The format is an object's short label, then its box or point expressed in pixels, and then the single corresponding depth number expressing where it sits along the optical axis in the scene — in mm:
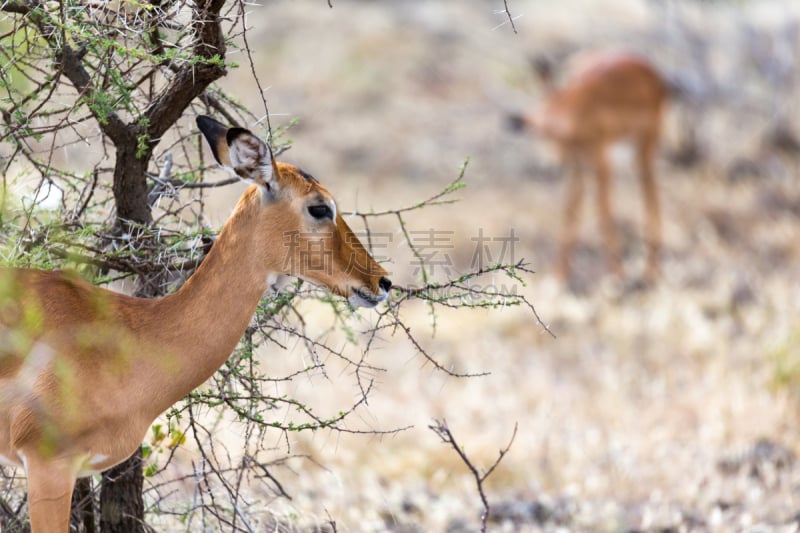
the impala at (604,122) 20531
